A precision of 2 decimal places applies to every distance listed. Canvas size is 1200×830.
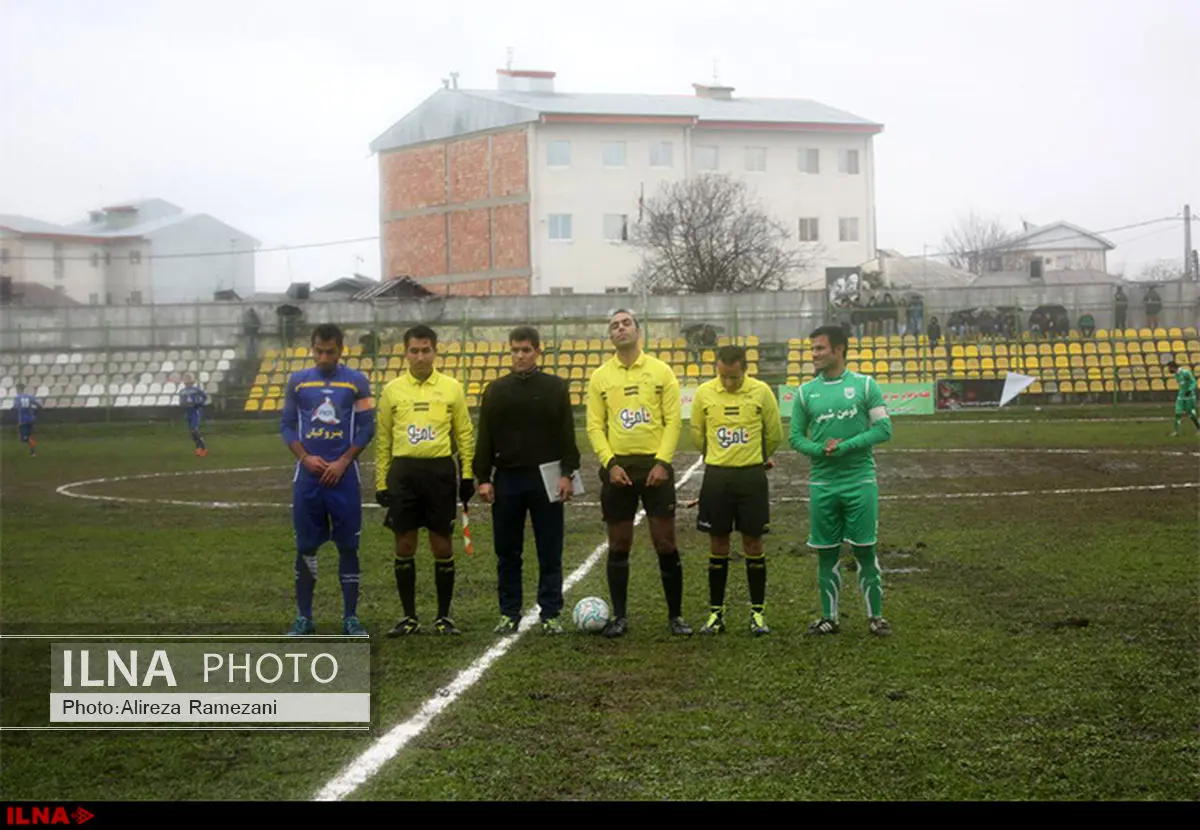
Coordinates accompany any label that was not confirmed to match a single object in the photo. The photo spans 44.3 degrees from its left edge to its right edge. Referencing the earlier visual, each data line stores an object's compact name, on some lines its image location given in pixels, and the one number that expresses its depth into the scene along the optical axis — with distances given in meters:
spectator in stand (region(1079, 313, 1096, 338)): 46.53
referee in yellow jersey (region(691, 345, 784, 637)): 10.23
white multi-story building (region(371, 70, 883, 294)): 70.81
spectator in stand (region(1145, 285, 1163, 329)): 47.09
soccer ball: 10.16
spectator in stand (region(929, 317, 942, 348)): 46.06
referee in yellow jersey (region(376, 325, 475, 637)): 10.39
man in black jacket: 10.28
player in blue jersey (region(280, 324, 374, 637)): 10.18
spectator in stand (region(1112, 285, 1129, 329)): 46.88
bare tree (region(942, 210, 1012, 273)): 100.38
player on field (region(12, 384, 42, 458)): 34.91
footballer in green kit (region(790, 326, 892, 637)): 10.12
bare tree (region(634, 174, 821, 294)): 68.06
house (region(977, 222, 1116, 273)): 99.94
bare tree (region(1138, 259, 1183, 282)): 89.44
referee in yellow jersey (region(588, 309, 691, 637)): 10.10
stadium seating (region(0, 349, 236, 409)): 45.88
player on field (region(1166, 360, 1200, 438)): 31.03
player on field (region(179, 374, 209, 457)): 33.00
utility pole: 66.60
